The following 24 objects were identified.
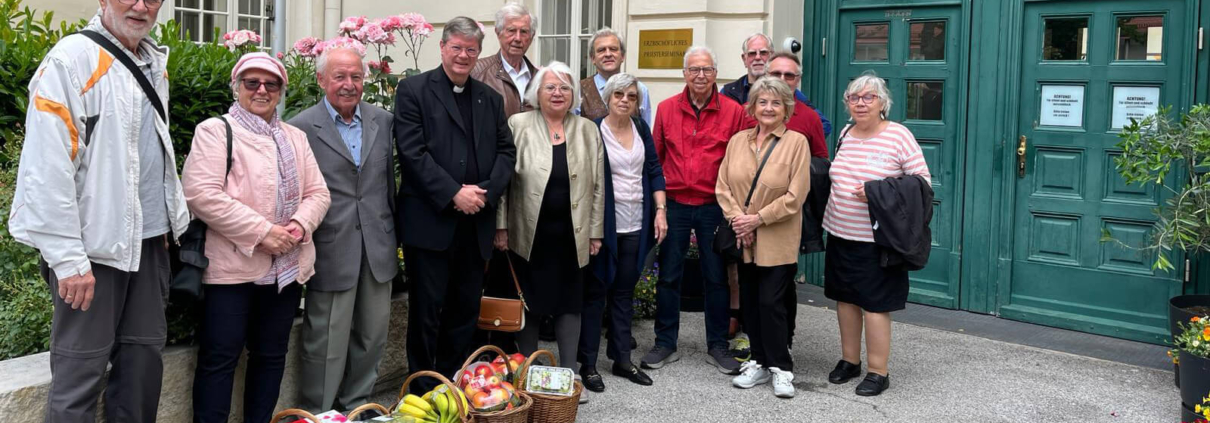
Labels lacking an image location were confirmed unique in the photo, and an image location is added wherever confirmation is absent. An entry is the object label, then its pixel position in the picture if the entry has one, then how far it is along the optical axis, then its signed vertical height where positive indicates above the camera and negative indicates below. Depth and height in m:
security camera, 7.62 +0.80
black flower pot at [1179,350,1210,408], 4.93 -1.05
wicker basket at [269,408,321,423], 3.97 -1.07
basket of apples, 4.50 -1.11
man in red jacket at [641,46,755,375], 5.77 -0.07
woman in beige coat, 5.15 -0.27
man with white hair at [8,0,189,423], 3.36 -0.25
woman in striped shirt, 5.33 -0.34
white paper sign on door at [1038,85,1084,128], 6.70 +0.35
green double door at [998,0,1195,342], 6.45 -0.03
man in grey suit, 4.56 -0.42
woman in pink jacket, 4.04 -0.34
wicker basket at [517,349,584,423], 4.75 -1.21
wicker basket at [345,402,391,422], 4.14 -1.11
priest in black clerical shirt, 4.79 -0.20
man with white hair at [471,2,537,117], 5.62 +0.47
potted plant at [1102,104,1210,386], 5.34 -0.05
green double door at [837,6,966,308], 7.25 +0.45
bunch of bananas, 4.34 -1.13
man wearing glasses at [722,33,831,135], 6.36 +0.55
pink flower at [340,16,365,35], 6.21 +0.70
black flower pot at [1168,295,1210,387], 5.59 -0.81
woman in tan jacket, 5.42 -0.28
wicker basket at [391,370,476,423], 4.32 -1.07
